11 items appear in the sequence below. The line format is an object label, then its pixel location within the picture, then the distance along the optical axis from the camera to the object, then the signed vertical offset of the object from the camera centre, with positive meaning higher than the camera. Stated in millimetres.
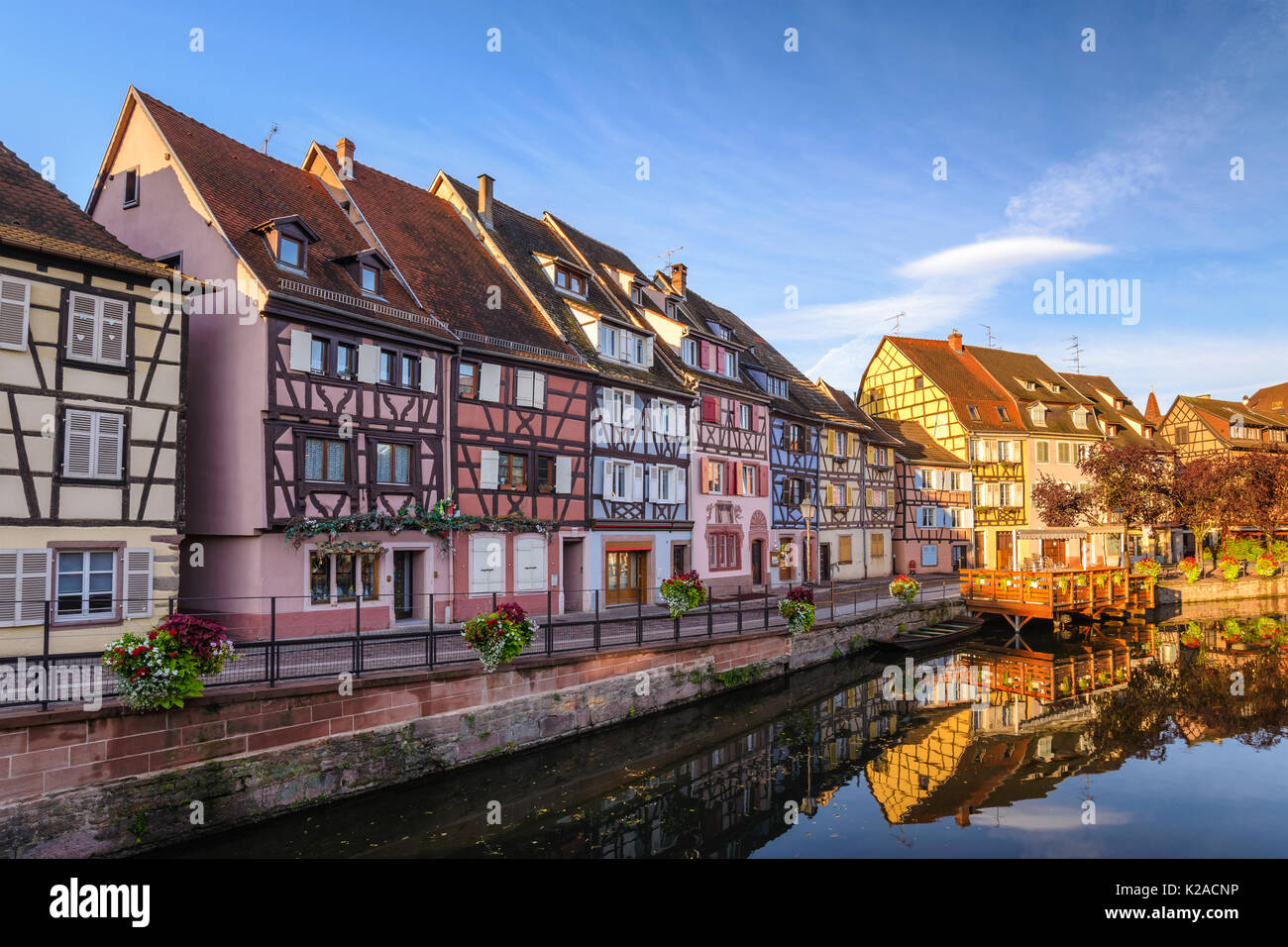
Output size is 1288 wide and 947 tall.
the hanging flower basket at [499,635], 14008 -2204
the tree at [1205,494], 40781 +710
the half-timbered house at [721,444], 30250 +2825
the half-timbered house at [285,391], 17344 +2979
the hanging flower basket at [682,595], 18891 -2027
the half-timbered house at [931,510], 43969 +19
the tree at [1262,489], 41594 +956
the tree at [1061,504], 42438 +271
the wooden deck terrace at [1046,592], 29922 -3394
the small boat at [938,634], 26578 -4515
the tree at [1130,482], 40219 +1368
